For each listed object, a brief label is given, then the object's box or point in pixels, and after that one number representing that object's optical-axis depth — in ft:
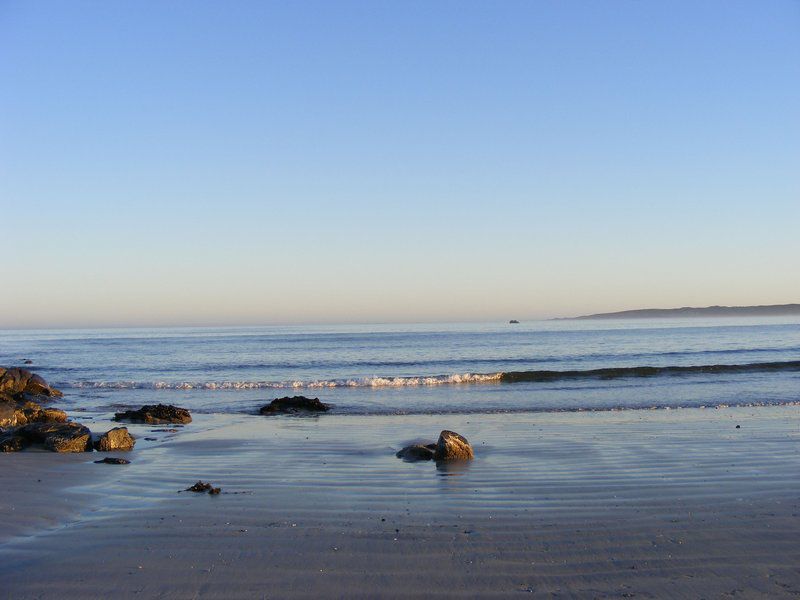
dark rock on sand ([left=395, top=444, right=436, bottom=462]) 35.91
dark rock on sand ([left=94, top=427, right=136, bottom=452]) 40.65
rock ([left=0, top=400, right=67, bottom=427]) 52.39
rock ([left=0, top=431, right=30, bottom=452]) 41.14
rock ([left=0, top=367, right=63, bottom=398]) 80.70
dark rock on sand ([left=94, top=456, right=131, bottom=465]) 36.40
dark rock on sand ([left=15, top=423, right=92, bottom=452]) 40.65
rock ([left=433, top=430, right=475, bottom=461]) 35.06
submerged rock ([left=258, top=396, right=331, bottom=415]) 64.90
